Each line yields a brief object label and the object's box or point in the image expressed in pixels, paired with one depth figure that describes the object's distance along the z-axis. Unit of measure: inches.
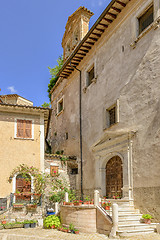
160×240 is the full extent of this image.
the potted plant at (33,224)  473.4
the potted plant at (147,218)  384.8
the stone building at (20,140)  561.0
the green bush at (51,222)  452.4
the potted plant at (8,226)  461.5
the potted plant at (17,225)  466.9
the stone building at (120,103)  431.8
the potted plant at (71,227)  411.6
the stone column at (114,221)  358.6
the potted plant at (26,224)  468.4
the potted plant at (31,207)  524.4
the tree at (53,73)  1233.4
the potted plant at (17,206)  518.3
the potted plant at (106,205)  422.5
